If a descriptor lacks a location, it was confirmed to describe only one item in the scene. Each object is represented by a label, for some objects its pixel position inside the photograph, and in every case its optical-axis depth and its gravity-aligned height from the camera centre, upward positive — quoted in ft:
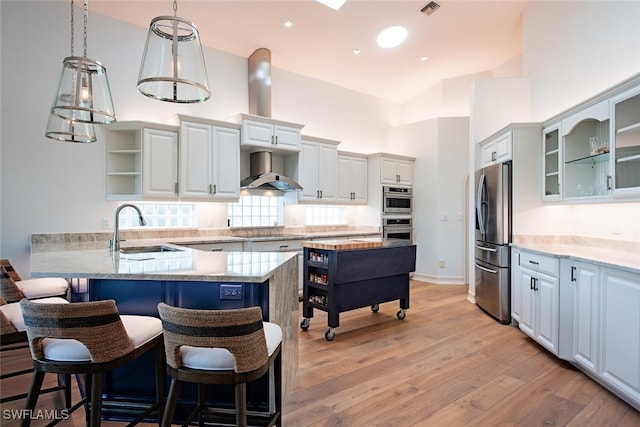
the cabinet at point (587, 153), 9.23 +1.83
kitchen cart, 11.30 -2.11
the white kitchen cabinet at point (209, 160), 13.89 +2.28
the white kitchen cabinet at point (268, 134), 15.42 +3.77
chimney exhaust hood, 16.22 +5.39
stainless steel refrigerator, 12.74 -0.91
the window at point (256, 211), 16.85 +0.17
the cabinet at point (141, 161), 13.03 +2.05
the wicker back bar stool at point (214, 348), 4.28 -1.75
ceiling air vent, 14.70 +8.94
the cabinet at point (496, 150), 12.91 +2.64
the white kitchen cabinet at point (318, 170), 17.67 +2.37
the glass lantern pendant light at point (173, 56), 6.01 +2.81
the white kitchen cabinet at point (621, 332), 6.93 -2.47
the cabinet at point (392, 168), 20.25 +2.82
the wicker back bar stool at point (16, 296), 5.95 -1.91
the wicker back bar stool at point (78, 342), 4.47 -1.77
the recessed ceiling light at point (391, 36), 16.53 +8.80
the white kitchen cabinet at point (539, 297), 9.53 -2.45
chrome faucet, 8.46 -0.64
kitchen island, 5.72 -1.40
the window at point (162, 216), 13.82 -0.09
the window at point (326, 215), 19.90 -0.03
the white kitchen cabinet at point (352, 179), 19.52 +2.08
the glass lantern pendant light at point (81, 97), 6.78 +2.34
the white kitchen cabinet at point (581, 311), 8.11 -2.38
